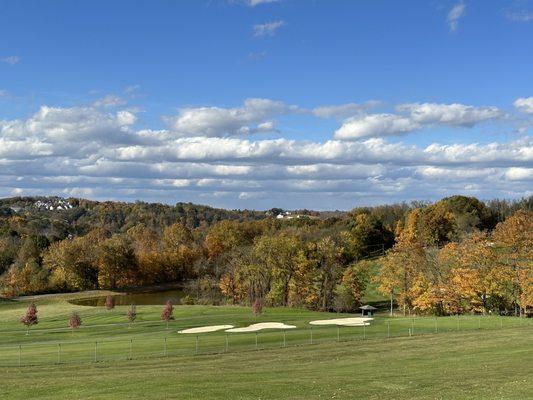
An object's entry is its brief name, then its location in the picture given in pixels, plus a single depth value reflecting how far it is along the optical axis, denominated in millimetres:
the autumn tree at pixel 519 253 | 63156
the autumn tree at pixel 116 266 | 125000
